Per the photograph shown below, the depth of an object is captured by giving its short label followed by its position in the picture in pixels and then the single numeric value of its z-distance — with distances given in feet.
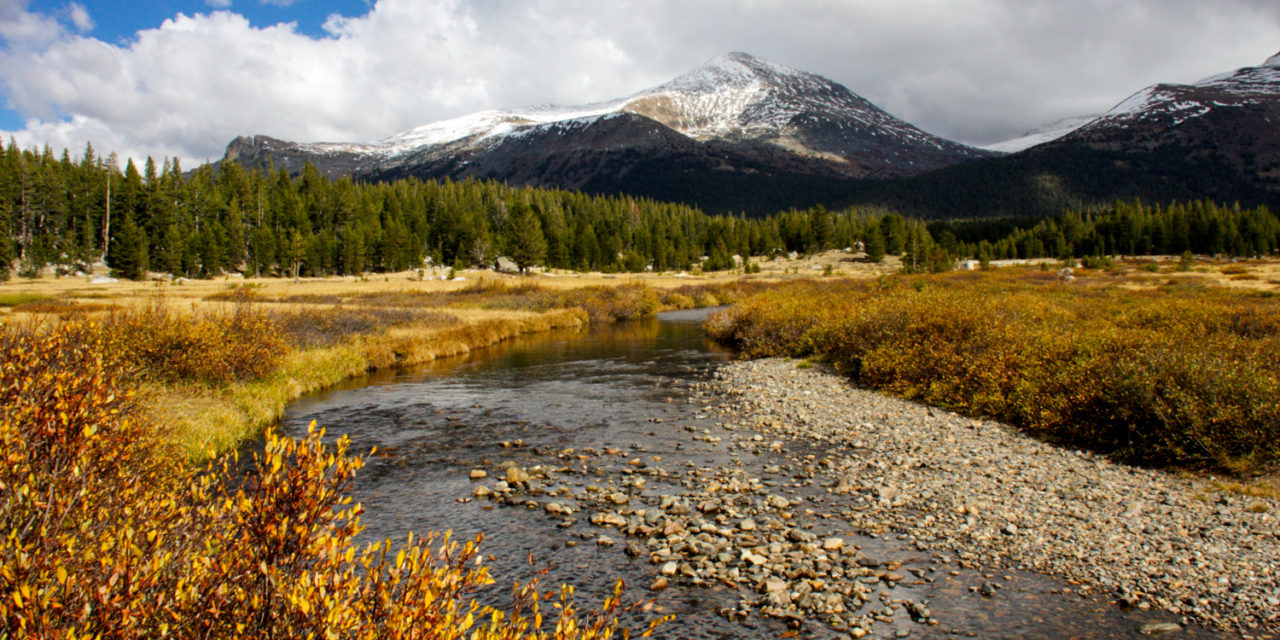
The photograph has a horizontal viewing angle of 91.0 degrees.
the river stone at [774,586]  28.04
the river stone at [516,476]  42.32
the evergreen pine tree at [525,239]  367.66
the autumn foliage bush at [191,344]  58.65
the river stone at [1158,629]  23.72
